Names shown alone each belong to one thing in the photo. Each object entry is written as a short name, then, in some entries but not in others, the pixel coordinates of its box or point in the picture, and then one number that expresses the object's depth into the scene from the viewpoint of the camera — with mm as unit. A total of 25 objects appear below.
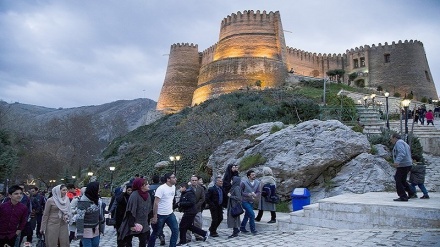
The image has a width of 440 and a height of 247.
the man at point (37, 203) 8680
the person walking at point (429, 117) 18141
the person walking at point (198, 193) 6723
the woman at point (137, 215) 5133
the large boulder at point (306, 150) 10625
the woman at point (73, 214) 5361
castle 36062
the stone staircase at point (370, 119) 16570
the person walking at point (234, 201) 7065
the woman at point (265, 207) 7801
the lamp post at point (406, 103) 12752
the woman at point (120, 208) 5906
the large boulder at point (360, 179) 9875
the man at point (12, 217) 4820
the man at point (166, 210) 5879
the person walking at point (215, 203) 7297
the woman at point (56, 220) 5211
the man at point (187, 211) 6477
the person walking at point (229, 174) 7690
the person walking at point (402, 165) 6695
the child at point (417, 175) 7289
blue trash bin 8466
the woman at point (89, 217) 5137
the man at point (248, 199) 7156
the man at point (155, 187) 7039
